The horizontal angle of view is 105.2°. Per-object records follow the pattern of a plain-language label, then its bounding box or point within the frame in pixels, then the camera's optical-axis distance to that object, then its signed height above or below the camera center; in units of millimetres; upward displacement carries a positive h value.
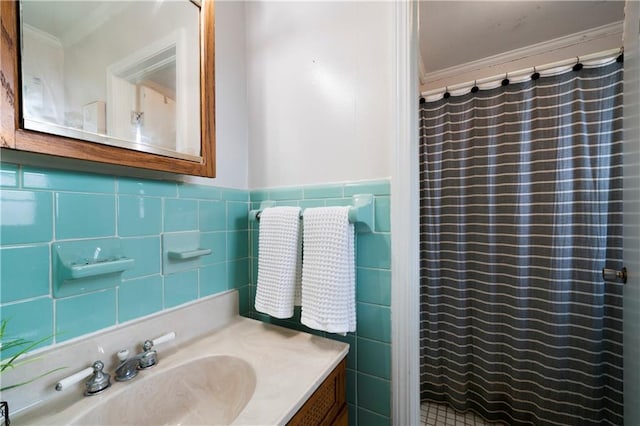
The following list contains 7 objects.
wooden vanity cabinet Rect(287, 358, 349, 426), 521 -464
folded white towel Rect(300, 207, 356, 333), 674 -181
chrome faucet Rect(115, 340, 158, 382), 570 -368
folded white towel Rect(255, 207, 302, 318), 761 -168
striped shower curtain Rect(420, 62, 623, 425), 1150 -208
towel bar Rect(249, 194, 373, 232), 706 -4
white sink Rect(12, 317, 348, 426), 478 -395
